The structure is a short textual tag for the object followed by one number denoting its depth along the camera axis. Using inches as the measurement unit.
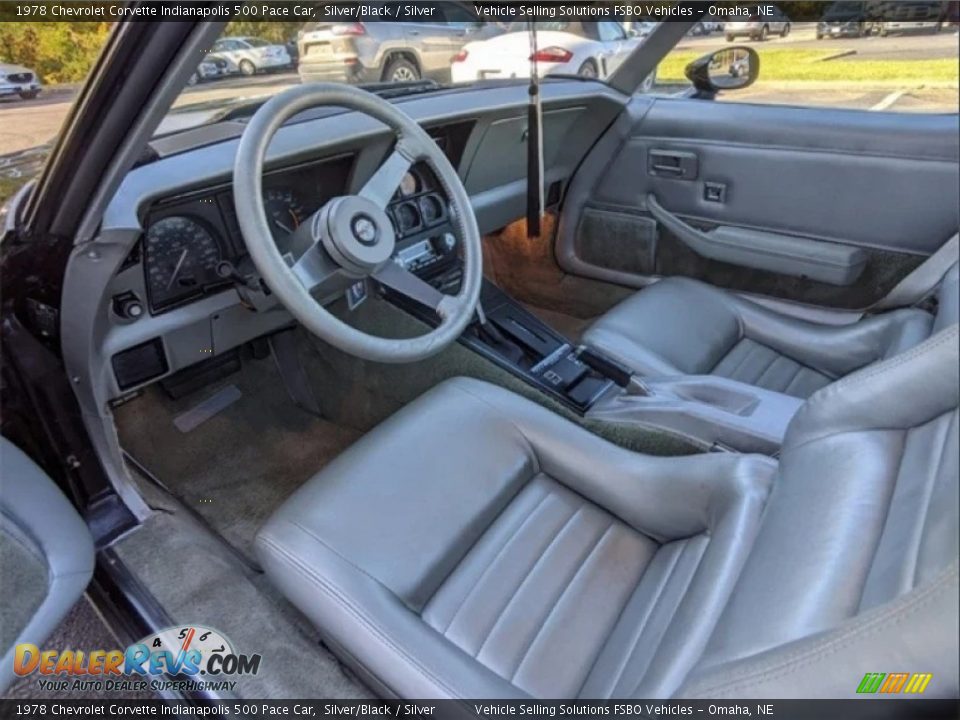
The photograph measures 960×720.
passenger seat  69.7
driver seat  25.6
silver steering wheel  47.9
